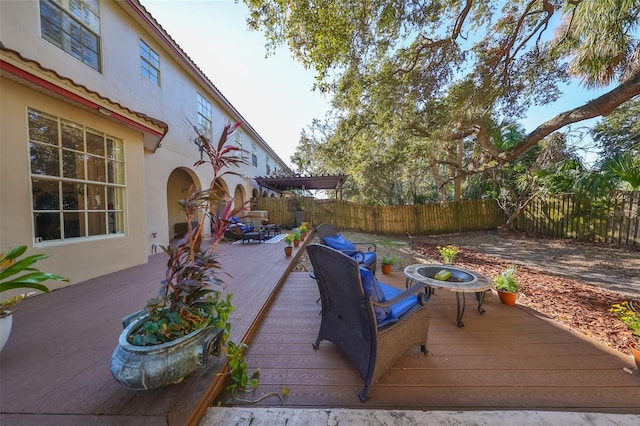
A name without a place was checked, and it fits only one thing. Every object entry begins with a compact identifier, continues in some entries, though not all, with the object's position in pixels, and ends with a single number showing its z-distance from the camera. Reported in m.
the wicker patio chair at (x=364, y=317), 1.59
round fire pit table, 2.52
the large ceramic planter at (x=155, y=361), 1.28
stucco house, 2.66
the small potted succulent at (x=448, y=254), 4.44
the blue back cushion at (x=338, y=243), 3.68
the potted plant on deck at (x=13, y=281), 1.65
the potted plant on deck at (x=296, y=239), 6.24
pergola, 9.86
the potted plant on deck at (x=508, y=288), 3.02
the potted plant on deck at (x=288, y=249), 5.05
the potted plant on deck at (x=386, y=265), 4.40
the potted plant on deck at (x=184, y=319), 1.30
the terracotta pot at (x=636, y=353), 1.83
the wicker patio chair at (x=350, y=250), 3.63
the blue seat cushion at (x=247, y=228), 7.30
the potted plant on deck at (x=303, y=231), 7.32
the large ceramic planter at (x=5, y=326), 1.67
